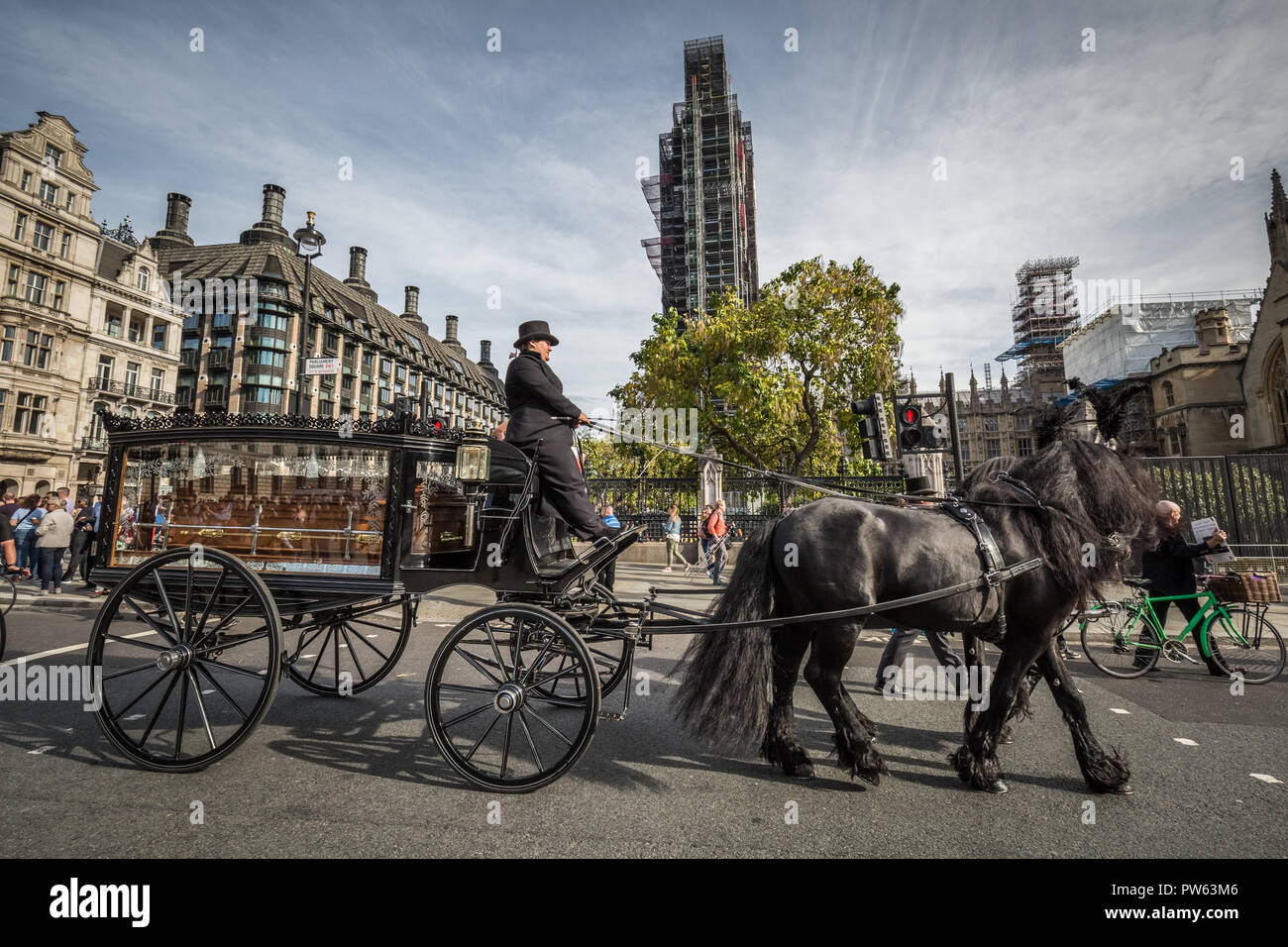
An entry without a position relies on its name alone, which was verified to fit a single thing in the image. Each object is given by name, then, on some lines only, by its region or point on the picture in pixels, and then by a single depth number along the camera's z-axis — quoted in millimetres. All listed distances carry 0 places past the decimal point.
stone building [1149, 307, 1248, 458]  38688
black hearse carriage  3617
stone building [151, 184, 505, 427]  49406
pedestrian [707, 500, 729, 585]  13992
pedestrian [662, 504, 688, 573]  15415
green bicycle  5980
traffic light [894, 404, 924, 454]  8180
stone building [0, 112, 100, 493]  30016
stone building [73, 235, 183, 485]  34094
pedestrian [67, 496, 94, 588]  12633
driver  3936
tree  20062
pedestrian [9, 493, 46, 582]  11359
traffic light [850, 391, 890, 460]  8617
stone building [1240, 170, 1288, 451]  32688
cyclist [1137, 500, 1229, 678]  6164
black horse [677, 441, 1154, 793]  3466
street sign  10922
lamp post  11469
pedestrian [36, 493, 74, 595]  10477
